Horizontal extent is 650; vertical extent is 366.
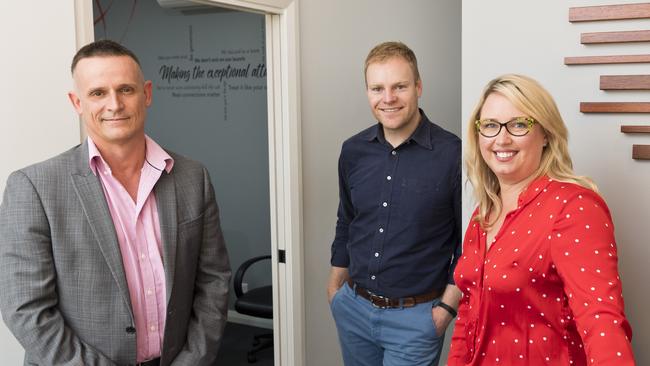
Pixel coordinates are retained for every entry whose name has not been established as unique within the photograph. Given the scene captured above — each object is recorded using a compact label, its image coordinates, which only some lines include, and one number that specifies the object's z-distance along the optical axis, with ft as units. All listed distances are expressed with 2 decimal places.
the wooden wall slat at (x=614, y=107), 6.92
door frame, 10.94
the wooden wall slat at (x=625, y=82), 6.90
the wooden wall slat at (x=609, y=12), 6.91
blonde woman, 5.03
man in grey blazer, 5.98
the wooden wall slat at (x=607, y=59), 6.91
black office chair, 15.57
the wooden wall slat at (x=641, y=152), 6.89
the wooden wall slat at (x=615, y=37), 6.90
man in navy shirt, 8.65
